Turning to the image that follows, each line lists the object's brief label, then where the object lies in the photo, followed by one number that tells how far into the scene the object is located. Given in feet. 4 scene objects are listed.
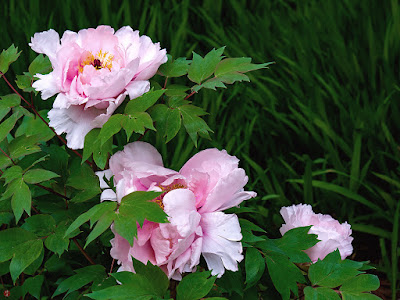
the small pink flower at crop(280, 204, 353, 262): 4.85
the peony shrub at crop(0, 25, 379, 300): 4.11
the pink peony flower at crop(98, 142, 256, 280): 4.13
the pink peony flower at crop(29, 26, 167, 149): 4.31
